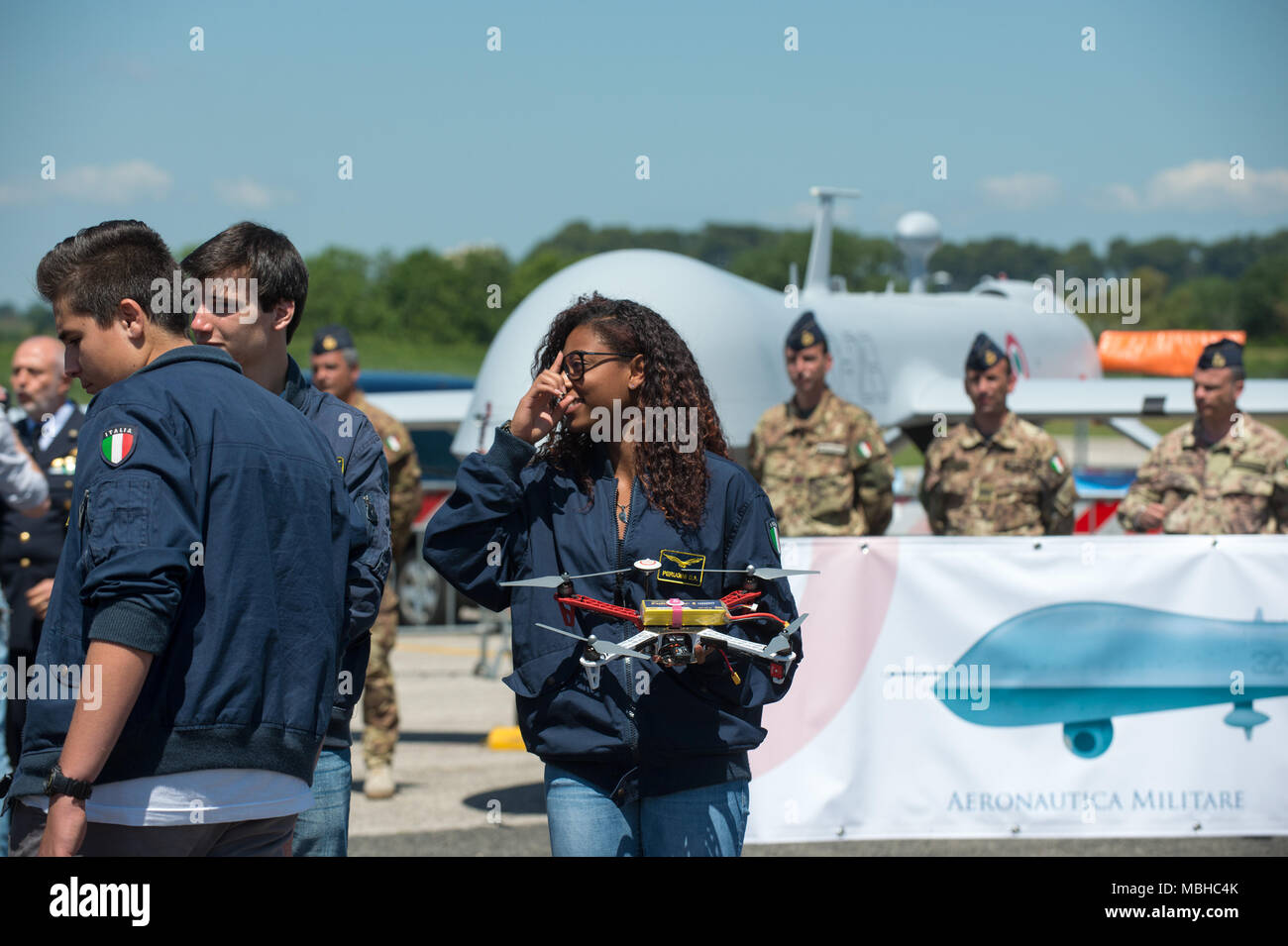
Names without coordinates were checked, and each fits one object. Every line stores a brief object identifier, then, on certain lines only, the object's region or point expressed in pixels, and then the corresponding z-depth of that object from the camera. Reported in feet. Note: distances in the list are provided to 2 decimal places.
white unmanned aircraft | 35.35
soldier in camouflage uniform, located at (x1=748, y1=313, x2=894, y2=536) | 24.82
